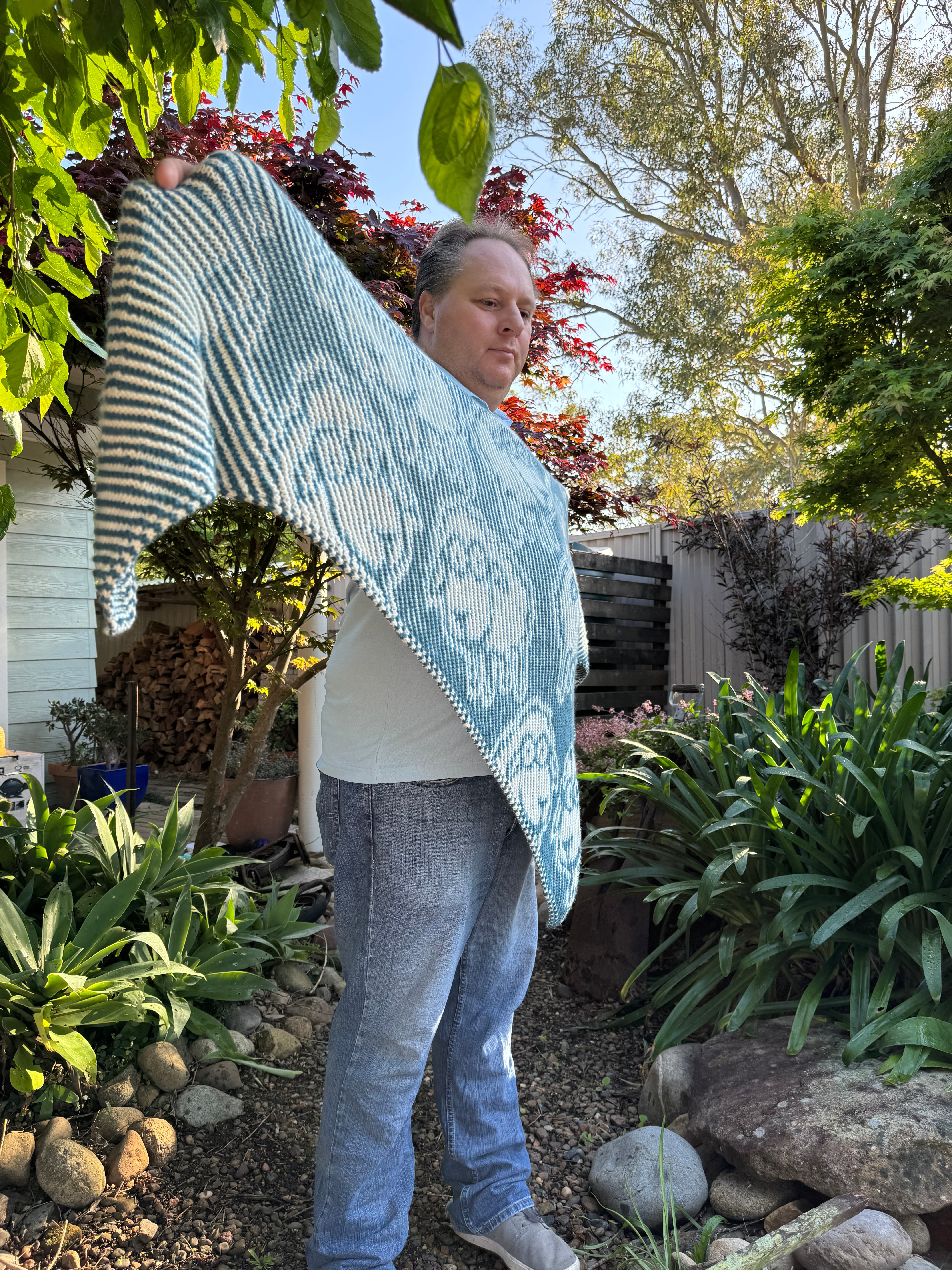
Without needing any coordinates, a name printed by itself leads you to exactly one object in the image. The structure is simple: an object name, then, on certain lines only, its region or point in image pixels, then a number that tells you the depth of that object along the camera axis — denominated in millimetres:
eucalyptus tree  10633
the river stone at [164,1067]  1906
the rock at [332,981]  2592
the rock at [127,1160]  1647
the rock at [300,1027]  2275
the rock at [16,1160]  1623
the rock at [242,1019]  2270
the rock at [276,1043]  2152
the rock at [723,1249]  1462
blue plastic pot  4957
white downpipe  4297
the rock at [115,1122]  1758
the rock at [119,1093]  1843
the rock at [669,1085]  1954
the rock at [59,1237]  1505
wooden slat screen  6555
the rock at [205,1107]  1861
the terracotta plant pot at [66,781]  5137
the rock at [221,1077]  1992
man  1270
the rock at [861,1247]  1389
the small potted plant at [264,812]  4387
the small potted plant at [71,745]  5180
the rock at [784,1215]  1601
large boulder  1516
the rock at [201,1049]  2049
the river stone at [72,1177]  1588
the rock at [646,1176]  1683
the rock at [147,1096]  1876
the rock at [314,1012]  2373
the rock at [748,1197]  1662
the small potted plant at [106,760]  4988
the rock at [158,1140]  1736
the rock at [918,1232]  1495
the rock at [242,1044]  2107
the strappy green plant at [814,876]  1879
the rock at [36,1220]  1538
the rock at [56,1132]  1670
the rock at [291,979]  2521
